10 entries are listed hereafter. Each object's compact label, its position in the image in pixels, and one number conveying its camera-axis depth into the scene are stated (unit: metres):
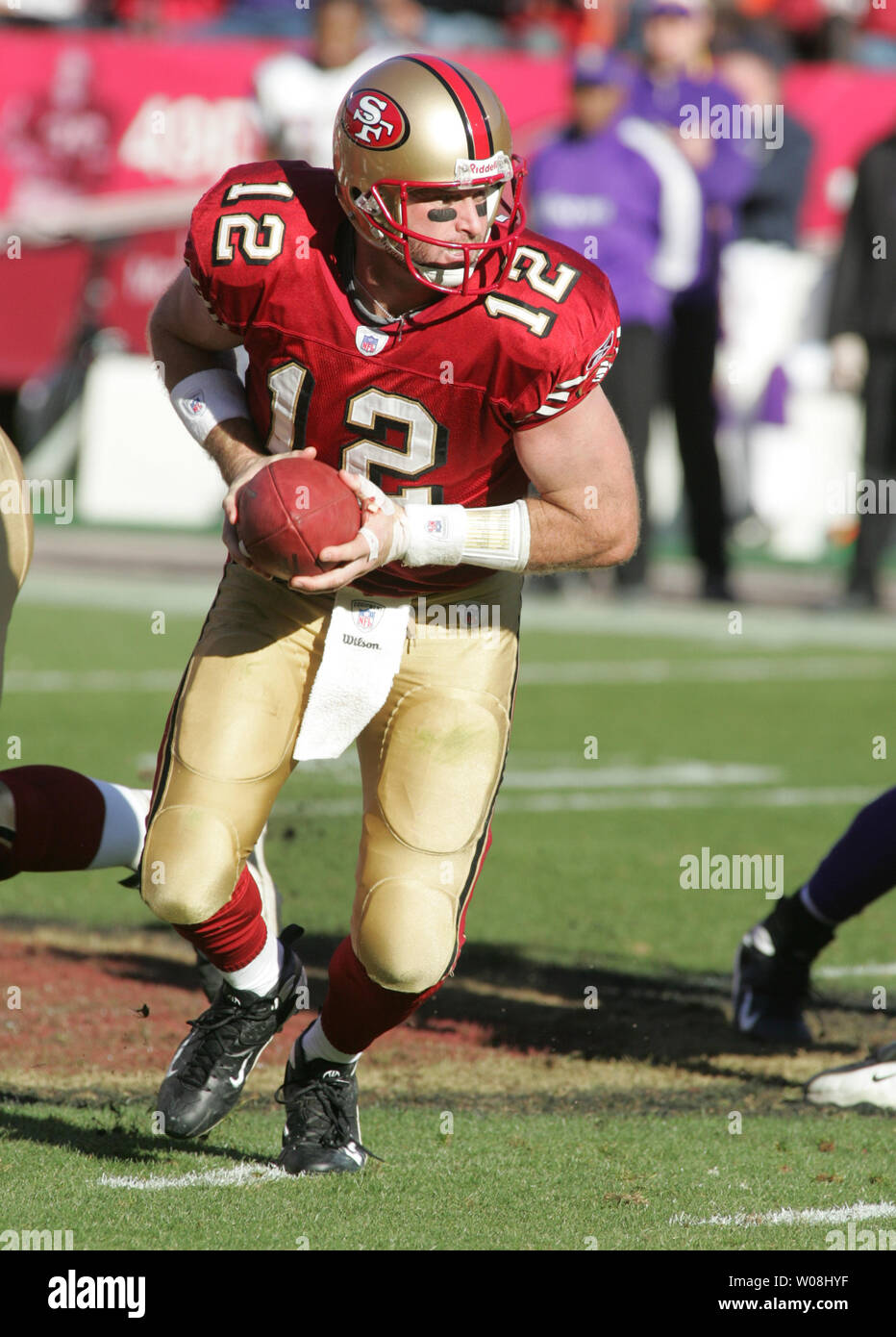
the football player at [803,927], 4.42
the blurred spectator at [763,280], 13.36
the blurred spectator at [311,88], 10.73
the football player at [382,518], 3.56
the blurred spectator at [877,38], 16.45
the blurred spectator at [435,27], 14.08
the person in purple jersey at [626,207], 10.51
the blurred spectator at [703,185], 10.69
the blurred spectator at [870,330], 10.54
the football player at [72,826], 3.94
